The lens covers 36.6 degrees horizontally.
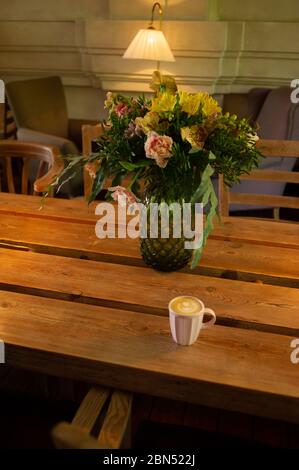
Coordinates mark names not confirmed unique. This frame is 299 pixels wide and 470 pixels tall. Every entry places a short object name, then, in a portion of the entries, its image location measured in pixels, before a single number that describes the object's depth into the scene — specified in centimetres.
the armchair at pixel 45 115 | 243
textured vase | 104
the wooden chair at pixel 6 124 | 319
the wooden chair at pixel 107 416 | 71
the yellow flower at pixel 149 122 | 89
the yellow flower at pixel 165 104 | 87
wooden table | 77
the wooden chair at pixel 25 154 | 170
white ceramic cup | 82
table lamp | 265
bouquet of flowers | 88
